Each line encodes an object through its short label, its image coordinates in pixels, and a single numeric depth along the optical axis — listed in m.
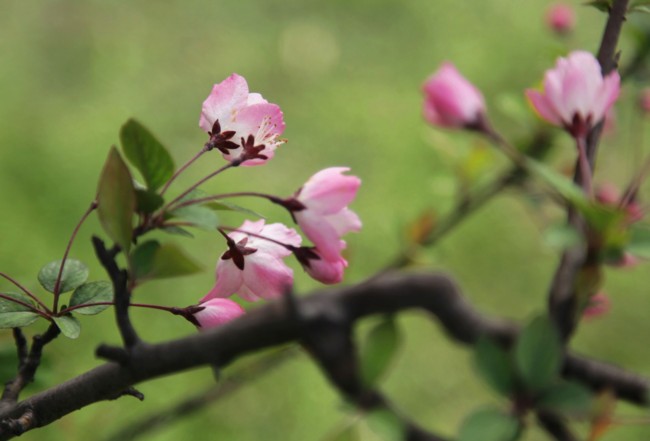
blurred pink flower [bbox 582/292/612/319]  1.45
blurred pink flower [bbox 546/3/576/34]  1.99
